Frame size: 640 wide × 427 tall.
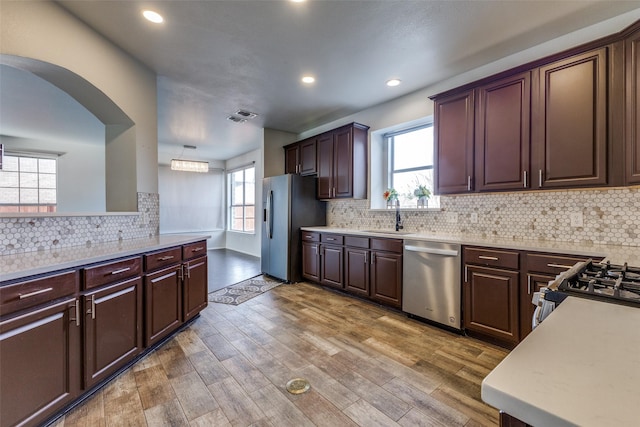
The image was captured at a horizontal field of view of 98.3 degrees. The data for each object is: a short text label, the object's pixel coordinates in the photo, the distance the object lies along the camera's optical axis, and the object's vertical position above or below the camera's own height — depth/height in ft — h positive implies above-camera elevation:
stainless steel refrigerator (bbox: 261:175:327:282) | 14.64 -0.37
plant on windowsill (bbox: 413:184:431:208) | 11.32 +0.70
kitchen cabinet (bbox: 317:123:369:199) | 13.42 +2.52
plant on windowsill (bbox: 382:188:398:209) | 12.46 +0.68
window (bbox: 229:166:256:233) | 24.11 +1.11
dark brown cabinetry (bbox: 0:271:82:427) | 4.35 -2.35
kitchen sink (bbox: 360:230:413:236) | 11.27 -0.88
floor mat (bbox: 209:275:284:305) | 12.06 -3.81
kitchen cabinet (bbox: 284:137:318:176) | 15.60 +3.21
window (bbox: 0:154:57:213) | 18.07 +1.84
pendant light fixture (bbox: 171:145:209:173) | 18.30 +3.11
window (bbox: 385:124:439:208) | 11.90 +2.24
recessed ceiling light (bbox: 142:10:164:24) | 7.14 +5.13
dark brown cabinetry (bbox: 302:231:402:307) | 10.53 -2.32
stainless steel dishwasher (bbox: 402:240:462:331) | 8.70 -2.36
